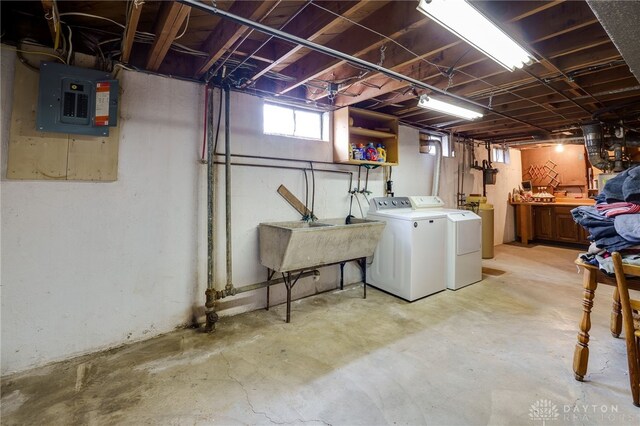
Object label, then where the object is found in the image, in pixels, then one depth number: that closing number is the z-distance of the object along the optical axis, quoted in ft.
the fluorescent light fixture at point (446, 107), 9.05
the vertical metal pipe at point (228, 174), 8.70
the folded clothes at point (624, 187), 5.22
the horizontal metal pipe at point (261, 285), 8.86
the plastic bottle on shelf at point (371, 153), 11.61
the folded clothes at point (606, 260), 5.21
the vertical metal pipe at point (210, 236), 8.28
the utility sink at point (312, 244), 8.27
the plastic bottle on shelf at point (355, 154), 11.19
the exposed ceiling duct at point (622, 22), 4.29
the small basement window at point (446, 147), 16.94
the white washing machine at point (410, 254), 10.46
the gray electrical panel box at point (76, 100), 6.40
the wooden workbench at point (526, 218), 20.76
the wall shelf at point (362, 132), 10.95
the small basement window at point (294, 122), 10.26
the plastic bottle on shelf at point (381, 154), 12.14
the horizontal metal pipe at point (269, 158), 9.18
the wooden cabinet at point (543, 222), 20.56
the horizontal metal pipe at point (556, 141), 16.61
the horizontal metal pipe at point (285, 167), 9.26
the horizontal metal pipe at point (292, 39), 4.66
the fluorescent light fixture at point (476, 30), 4.83
